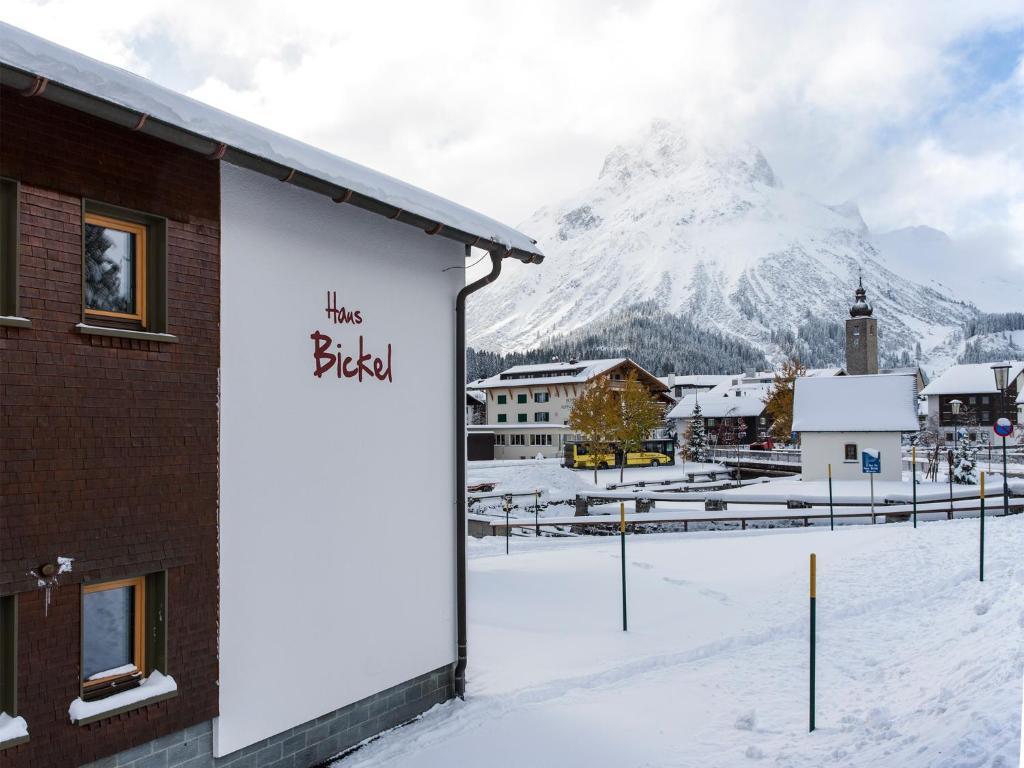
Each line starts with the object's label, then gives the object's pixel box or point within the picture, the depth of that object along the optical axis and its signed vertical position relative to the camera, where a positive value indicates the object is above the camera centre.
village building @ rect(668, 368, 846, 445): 77.38 +0.18
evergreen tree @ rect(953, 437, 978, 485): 39.53 -2.56
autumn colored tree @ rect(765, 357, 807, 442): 56.28 +1.11
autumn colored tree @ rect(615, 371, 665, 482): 53.25 +0.06
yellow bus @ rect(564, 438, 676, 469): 54.19 -2.68
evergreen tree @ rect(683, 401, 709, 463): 61.38 -2.09
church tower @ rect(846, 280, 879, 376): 68.19 +6.49
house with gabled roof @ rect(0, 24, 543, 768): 5.57 -0.10
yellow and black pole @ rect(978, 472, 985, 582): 14.34 -2.64
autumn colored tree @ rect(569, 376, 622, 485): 52.12 -0.25
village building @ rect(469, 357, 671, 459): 67.50 +1.60
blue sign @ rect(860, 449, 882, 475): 28.55 -1.62
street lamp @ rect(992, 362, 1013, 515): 24.60 +1.22
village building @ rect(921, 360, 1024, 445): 88.62 +2.26
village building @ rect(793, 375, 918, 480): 39.03 -0.26
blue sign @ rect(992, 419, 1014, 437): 22.61 -0.34
